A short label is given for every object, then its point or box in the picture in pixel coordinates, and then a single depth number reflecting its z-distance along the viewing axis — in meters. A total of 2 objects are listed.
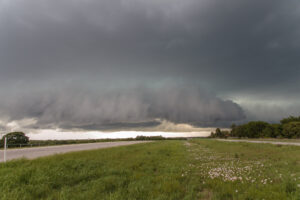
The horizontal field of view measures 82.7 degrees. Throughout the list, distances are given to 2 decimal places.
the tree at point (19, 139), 56.05
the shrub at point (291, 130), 91.19
